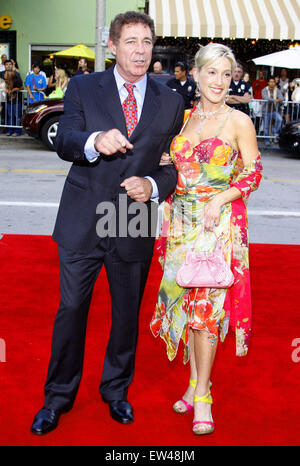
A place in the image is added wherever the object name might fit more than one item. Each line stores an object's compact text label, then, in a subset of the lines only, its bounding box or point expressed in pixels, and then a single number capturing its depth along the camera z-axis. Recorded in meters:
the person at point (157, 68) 14.80
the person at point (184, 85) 11.60
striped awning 18.09
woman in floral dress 3.26
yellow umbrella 18.00
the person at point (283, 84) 17.15
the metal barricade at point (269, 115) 15.41
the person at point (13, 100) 15.78
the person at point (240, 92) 12.06
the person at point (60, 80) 14.60
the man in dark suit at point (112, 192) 3.06
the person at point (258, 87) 16.56
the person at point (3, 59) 18.34
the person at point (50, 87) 17.44
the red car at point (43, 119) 13.51
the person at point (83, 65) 15.96
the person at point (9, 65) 15.77
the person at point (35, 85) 16.00
